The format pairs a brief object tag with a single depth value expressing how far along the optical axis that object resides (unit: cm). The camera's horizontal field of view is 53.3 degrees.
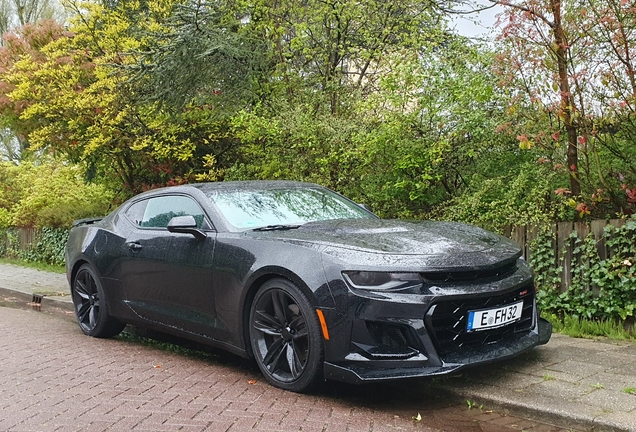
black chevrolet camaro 387
